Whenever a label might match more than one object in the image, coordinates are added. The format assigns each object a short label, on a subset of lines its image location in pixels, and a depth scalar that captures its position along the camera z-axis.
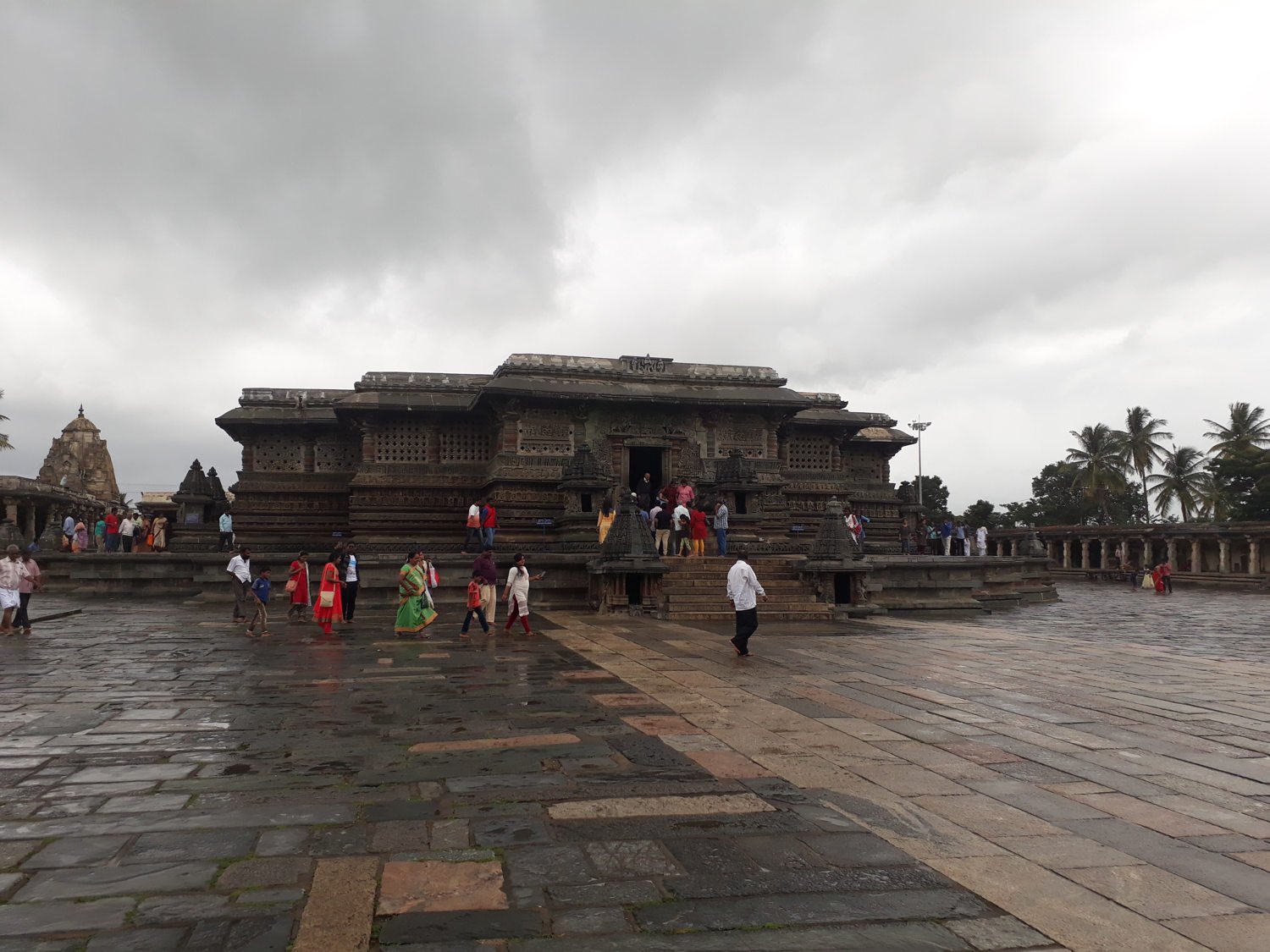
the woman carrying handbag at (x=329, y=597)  13.15
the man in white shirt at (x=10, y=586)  12.88
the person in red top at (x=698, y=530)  19.22
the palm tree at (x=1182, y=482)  49.24
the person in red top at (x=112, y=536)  28.61
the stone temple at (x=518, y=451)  23.56
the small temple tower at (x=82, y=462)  62.44
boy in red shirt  13.29
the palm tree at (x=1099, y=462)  52.72
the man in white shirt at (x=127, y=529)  27.00
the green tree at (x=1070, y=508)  59.62
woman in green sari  12.91
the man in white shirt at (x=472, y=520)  21.03
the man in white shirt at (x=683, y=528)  19.61
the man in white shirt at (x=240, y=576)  13.99
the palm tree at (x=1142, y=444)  52.31
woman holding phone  13.51
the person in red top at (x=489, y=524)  20.75
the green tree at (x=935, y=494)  67.81
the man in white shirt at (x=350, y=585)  15.56
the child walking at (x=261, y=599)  13.00
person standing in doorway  23.47
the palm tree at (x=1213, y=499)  45.09
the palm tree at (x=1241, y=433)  46.50
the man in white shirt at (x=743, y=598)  11.00
